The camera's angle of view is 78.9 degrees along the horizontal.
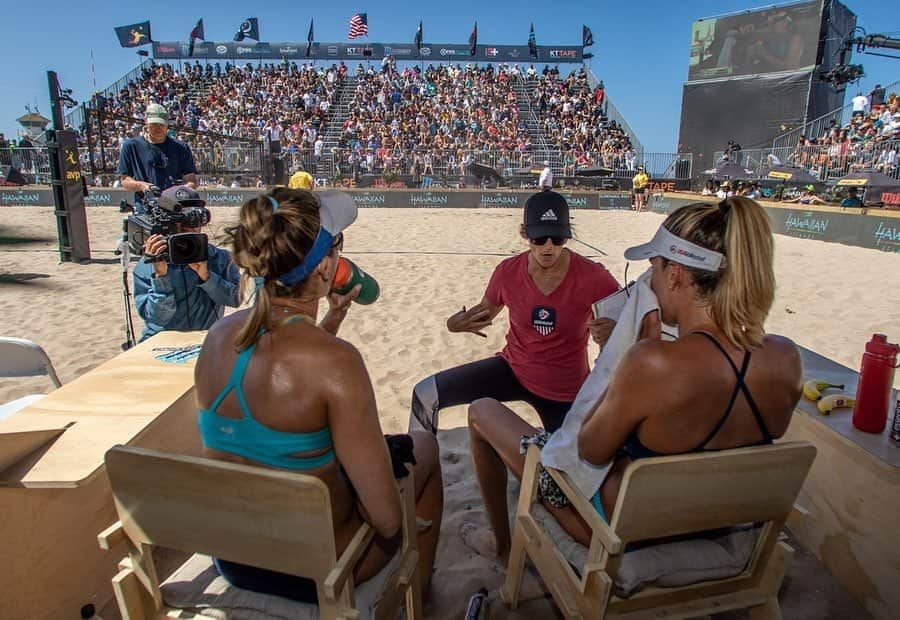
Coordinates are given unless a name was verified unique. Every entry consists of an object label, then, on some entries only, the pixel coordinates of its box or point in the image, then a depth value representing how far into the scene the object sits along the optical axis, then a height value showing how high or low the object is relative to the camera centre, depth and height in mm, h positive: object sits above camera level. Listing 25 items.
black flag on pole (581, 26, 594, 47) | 32156 +9166
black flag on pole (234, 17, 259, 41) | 34469 +9875
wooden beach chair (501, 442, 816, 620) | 1393 -985
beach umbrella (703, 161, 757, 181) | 17391 +852
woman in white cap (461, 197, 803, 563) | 1419 -425
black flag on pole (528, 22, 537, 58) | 33125 +8855
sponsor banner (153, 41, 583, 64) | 33531 +8413
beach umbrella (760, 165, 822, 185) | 15273 +683
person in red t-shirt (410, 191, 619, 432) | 2664 -660
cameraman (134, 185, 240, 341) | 2963 -565
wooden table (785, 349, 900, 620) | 1979 -1168
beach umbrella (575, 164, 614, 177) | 20523 +913
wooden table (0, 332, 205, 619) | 1661 -903
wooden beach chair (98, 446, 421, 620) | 1222 -806
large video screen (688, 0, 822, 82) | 23281 +7021
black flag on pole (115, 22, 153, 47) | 33156 +9092
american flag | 32969 +9852
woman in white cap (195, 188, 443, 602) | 1312 -464
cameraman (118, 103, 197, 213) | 4949 +270
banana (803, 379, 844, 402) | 2428 -829
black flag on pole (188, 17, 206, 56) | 33719 +9365
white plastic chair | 2557 -812
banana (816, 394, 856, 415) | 2311 -836
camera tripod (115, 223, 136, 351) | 2875 -388
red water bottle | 1996 -686
